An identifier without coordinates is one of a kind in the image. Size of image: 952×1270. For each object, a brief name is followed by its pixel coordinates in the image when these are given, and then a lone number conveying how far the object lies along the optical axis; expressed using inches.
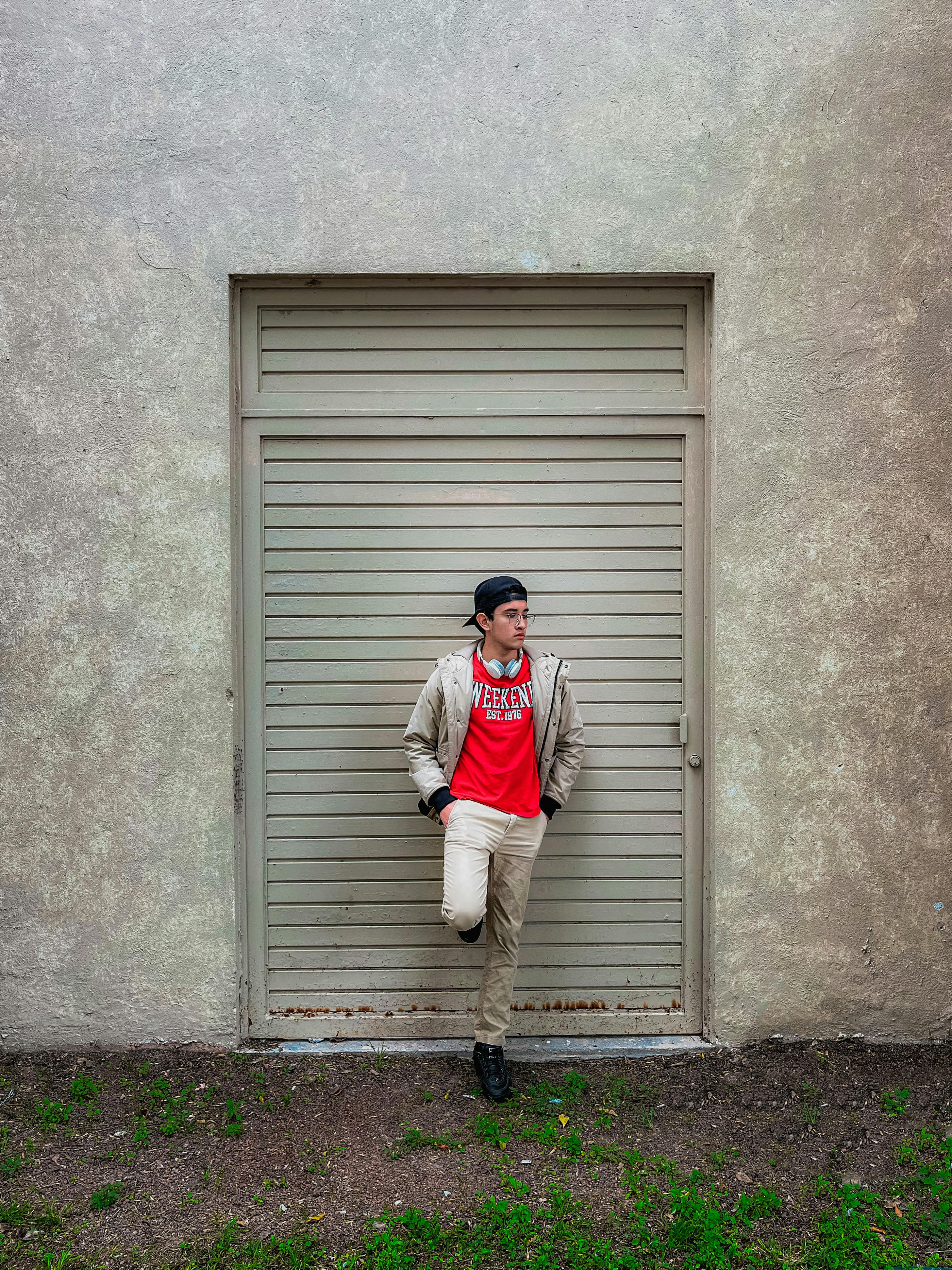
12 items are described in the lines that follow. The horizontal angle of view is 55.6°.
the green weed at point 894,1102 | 159.0
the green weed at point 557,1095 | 159.8
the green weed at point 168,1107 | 153.8
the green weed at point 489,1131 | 150.6
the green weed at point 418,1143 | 149.6
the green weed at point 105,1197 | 135.2
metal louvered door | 181.8
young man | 161.0
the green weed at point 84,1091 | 162.2
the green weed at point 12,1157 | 142.8
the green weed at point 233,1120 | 152.2
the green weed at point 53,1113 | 155.9
